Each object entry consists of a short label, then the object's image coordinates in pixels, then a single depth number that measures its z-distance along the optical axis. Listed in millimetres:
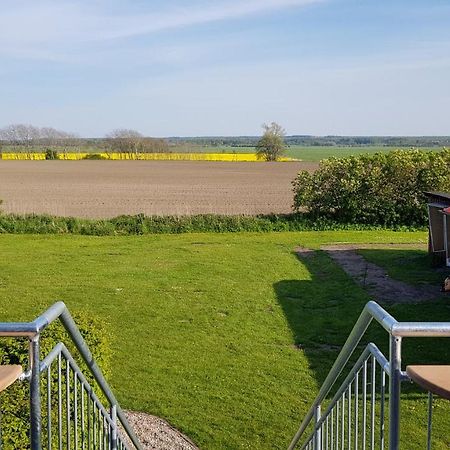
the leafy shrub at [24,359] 4762
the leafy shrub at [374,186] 23469
